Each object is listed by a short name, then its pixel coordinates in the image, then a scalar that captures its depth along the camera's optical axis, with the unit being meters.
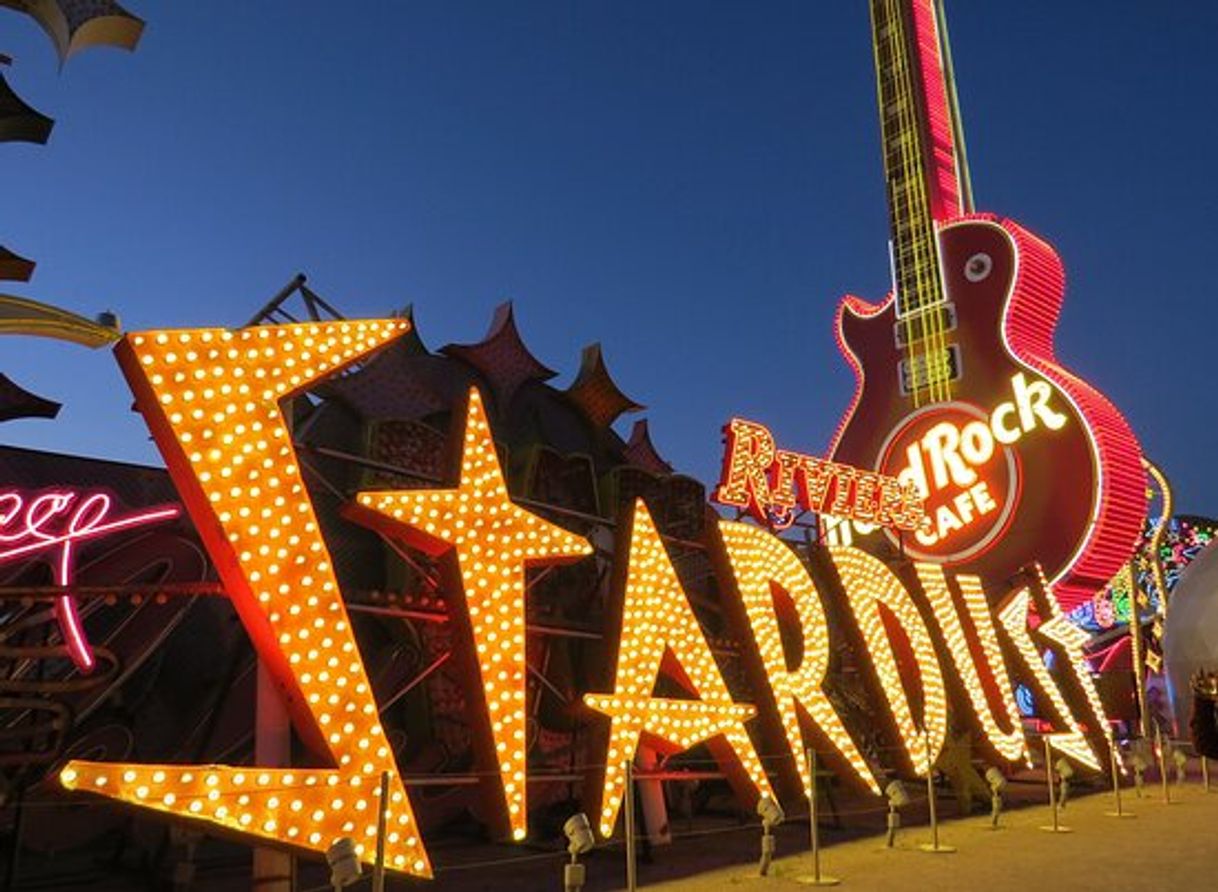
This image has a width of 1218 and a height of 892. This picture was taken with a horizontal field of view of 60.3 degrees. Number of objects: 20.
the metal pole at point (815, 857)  9.14
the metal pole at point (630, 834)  7.92
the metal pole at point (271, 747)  8.05
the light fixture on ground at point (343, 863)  6.32
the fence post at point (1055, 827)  12.18
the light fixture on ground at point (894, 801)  11.14
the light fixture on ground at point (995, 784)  12.57
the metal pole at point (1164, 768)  14.59
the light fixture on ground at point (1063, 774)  13.50
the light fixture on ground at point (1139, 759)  15.40
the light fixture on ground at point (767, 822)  9.62
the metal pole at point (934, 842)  10.89
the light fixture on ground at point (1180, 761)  15.75
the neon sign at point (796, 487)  14.65
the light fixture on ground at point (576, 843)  7.53
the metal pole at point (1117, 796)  13.33
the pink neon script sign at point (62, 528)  8.15
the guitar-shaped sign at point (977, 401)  23.77
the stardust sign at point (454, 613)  7.77
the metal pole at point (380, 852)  6.73
